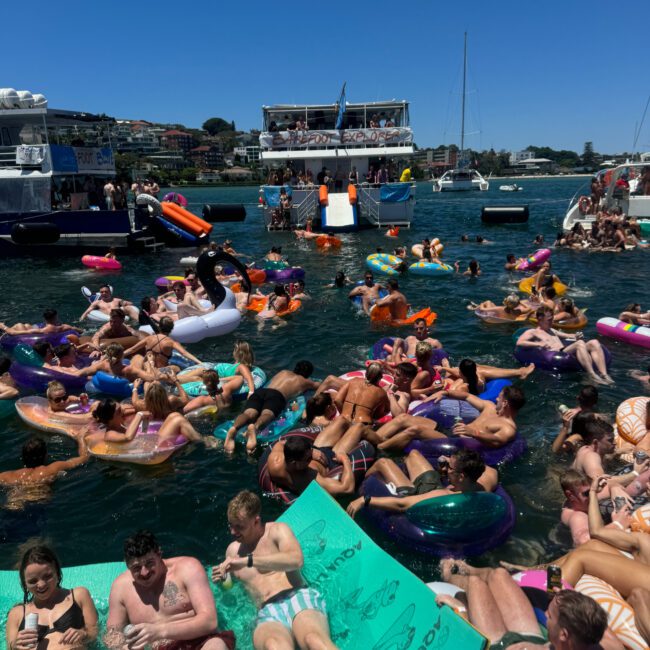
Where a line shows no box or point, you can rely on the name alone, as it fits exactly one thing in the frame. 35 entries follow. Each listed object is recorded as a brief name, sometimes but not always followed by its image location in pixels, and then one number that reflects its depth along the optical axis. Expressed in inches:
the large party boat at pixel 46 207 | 924.0
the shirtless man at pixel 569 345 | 375.9
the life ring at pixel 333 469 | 247.4
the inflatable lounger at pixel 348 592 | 148.3
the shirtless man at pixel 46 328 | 447.2
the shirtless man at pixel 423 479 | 205.8
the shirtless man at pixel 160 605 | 153.4
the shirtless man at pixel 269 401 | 294.8
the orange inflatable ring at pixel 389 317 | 507.5
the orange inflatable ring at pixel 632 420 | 269.9
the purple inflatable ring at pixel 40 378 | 369.1
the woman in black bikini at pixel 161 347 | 382.3
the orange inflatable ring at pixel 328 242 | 998.4
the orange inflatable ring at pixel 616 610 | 147.6
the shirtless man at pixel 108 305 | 520.1
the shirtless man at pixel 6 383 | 349.4
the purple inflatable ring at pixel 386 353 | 378.0
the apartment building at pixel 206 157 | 6536.4
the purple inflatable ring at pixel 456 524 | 203.3
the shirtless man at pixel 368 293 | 553.6
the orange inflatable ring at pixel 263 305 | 558.9
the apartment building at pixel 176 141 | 6899.6
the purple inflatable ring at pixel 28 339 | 440.5
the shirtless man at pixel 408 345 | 387.9
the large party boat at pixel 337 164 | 1190.9
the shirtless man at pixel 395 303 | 503.5
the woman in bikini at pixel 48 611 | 151.4
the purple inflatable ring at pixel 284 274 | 698.8
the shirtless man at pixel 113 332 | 420.5
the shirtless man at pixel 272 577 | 159.2
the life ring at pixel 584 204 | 1069.8
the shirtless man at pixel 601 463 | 218.4
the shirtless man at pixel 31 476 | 258.8
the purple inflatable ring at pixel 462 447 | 262.5
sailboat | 2918.3
